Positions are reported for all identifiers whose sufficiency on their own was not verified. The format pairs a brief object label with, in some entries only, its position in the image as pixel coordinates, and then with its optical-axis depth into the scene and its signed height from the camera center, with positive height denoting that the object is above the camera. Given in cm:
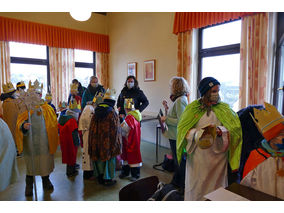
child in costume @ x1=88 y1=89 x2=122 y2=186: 253 -55
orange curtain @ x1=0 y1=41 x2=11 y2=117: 477 +69
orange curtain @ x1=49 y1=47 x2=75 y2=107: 546 +54
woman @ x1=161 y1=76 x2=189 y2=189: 247 -24
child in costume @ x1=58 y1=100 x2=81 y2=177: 299 -66
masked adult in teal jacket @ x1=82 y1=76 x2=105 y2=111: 373 +2
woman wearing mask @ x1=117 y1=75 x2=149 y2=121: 343 -6
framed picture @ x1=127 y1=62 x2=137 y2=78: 534 +61
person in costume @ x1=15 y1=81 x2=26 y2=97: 279 +7
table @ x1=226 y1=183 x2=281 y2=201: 111 -59
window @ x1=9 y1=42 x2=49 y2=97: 509 +75
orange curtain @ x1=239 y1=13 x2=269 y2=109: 287 +47
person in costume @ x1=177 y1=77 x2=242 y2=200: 172 -44
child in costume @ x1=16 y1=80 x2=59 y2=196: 223 -54
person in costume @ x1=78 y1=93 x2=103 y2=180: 278 -57
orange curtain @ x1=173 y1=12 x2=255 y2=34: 320 +127
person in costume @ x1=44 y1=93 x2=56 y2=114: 267 -10
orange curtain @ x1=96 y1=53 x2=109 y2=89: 625 +75
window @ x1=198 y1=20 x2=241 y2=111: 349 +65
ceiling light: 286 +110
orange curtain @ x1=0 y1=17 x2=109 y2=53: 479 +148
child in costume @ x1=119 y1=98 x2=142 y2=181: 283 -64
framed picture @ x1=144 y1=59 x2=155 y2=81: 482 +51
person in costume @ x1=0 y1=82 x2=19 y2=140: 366 -32
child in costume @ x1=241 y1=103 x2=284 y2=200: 123 -44
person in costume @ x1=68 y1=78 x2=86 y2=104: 450 +2
